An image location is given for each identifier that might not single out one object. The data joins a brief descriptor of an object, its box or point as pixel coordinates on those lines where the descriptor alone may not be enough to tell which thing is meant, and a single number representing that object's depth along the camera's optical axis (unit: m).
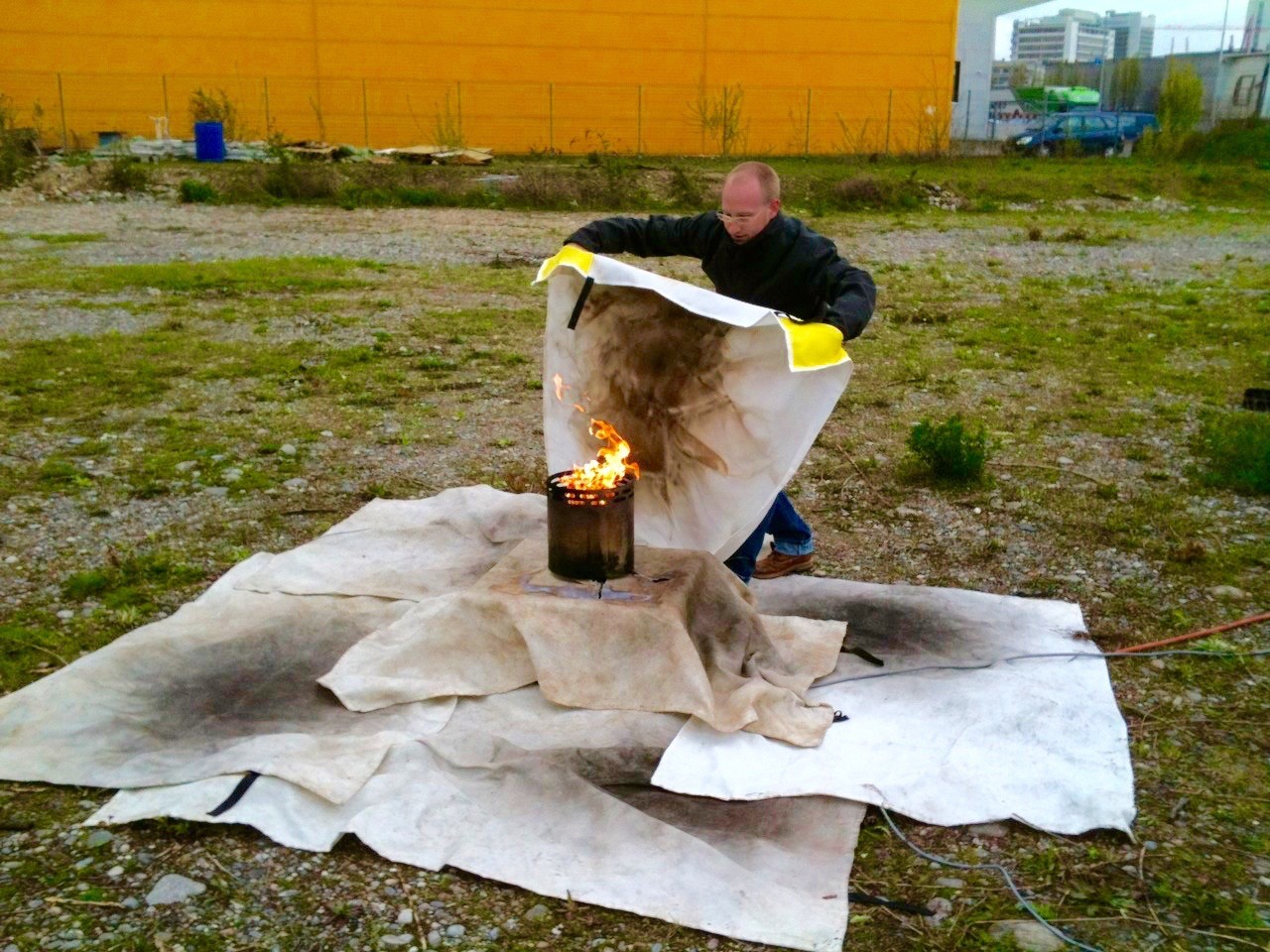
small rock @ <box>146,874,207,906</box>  3.16
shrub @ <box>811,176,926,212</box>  20.91
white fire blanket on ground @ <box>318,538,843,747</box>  4.06
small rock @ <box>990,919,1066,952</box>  3.06
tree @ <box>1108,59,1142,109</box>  45.03
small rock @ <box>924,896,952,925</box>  3.16
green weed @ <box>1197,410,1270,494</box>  6.45
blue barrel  23.80
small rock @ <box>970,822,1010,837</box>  3.54
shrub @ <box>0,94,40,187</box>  19.62
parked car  32.16
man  4.66
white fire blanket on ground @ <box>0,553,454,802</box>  3.67
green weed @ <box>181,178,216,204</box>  18.92
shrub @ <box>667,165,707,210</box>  19.94
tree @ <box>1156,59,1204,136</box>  31.39
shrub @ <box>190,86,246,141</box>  26.78
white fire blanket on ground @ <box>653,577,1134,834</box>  3.66
